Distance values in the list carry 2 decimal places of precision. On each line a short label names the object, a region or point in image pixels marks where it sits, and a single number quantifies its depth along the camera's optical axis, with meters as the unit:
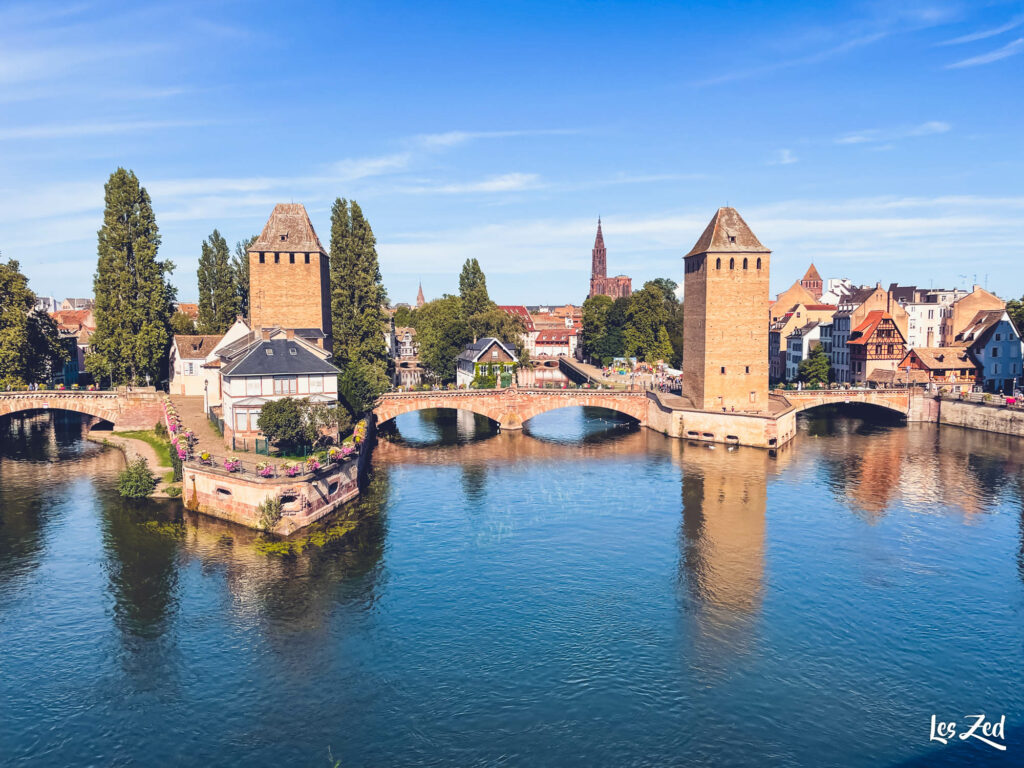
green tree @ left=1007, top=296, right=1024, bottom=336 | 96.75
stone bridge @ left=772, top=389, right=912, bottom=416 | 84.81
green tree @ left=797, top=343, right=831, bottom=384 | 103.31
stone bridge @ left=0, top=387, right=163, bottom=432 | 74.00
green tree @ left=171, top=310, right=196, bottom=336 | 106.00
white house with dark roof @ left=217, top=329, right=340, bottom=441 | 54.78
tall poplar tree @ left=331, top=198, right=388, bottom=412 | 80.56
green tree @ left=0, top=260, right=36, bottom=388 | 74.06
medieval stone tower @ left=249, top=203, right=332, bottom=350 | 75.25
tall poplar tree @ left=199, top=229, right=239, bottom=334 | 96.06
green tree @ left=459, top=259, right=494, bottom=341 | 116.06
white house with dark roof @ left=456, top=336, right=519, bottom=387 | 98.00
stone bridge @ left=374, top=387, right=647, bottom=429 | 77.75
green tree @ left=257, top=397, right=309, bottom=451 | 50.88
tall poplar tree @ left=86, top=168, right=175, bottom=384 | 73.88
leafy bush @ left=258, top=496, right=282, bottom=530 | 43.53
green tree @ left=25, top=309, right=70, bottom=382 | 78.56
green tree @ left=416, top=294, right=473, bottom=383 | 113.19
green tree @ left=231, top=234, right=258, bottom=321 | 98.62
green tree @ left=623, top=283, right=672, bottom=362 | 124.06
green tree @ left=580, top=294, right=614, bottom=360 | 135.50
